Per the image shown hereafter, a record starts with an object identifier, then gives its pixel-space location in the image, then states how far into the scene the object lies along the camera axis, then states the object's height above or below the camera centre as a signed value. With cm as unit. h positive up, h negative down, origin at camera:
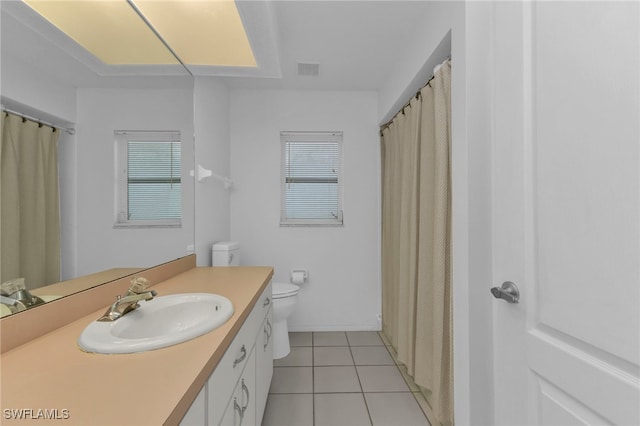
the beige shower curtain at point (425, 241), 149 -19
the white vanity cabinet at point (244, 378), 77 -60
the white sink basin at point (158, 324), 72 -36
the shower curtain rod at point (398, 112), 157 +86
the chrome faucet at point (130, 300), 89 -31
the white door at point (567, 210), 63 +0
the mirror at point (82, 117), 80 +35
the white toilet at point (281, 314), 219 -85
